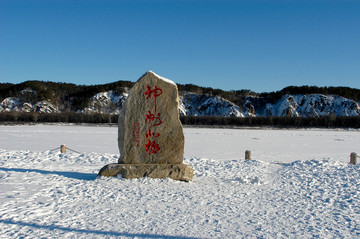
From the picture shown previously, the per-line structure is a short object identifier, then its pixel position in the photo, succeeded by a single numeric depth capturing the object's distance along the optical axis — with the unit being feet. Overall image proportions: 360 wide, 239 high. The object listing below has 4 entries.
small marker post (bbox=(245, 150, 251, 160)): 38.24
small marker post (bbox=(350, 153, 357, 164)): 35.24
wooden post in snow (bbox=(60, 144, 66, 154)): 40.48
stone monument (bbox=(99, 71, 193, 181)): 24.72
